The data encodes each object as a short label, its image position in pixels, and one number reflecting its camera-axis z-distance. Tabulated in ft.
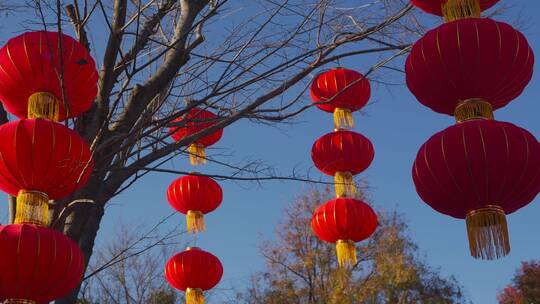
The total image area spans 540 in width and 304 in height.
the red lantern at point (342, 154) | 16.69
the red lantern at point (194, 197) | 18.79
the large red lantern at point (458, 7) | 10.24
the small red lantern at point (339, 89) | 16.39
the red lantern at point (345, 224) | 16.72
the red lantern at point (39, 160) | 9.31
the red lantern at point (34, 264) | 9.04
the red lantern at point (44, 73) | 9.99
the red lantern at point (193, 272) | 18.92
